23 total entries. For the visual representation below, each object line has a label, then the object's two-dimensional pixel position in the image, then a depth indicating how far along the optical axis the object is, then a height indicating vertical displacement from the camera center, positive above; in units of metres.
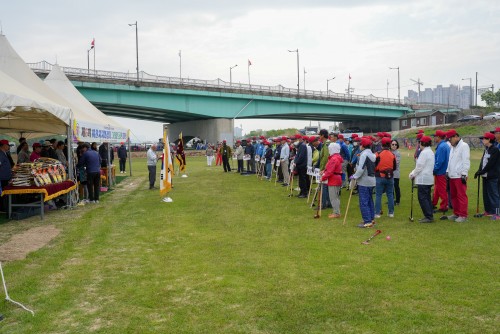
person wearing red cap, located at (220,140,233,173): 25.70 -0.39
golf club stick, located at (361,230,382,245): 8.04 -1.75
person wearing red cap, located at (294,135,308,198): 14.41 -0.61
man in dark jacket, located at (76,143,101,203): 13.91 -0.61
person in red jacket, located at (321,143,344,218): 10.50 -0.69
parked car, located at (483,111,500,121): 54.06 +3.81
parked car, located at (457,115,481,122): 58.38 +3.84
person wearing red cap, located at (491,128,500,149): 10.08 +0.18
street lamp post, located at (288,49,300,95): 72.00 +11.96
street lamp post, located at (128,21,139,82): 55.06 +13.14
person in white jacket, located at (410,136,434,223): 9.60 -0.68
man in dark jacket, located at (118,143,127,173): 26.88 -0.35
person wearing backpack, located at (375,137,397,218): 10.06 -0.56
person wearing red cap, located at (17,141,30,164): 13.66 -0.11
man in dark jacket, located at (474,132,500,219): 9.70 -0.64
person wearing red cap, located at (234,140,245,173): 24.35 -0.49
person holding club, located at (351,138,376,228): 9.54 -0.74
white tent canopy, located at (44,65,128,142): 13.80 +1.14
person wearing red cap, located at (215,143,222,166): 33.34 -0.88
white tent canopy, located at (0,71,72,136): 9.73 +1.04
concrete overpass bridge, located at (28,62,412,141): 43.25 +5.68
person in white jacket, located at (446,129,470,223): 9.70 -0.62
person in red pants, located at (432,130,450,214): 10.29 -0.45
